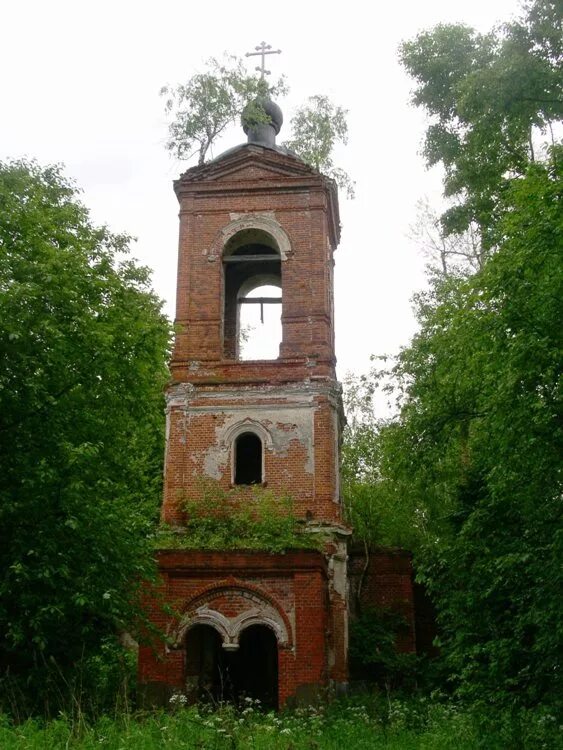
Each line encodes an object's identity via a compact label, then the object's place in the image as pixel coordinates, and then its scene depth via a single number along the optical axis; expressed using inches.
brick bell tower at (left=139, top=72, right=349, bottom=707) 526.0
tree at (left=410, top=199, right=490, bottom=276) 843.4
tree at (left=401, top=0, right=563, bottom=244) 527.8
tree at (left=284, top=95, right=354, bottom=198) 762.2
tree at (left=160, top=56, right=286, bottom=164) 674.8
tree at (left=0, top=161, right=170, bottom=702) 382.9
